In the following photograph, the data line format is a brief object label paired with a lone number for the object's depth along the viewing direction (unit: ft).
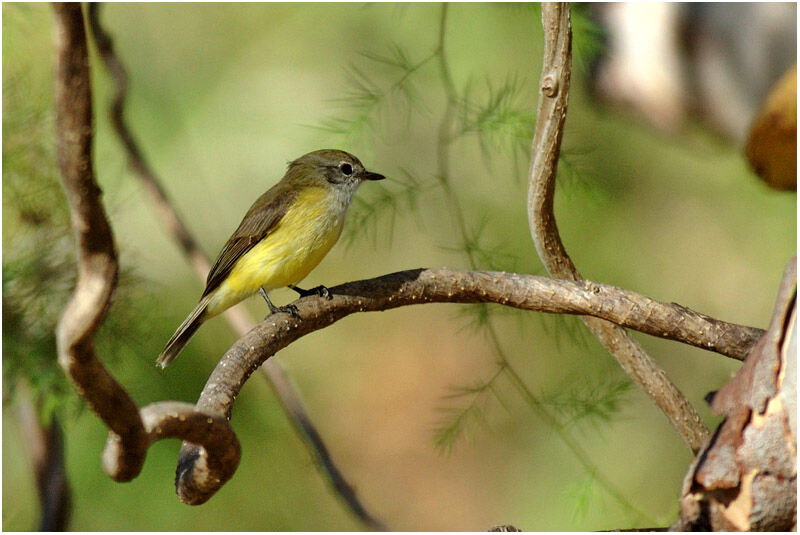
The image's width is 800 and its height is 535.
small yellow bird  16.02
